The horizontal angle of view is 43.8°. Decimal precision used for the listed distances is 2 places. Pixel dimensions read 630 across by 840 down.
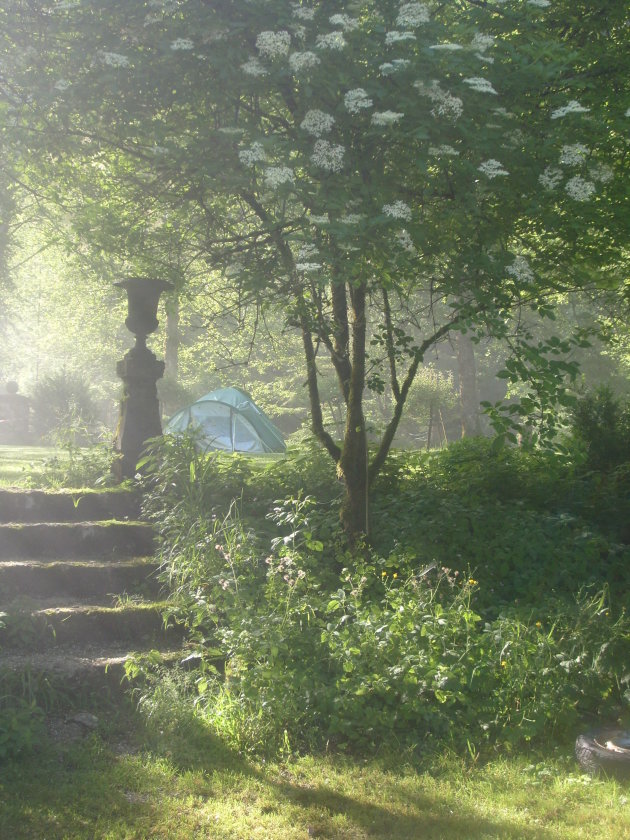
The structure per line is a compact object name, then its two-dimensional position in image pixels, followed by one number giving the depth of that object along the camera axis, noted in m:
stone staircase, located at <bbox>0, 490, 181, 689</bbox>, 5.39
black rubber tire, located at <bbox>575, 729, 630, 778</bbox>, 3.94
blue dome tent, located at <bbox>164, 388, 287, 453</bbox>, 18.41
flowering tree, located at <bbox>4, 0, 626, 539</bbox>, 5.02
